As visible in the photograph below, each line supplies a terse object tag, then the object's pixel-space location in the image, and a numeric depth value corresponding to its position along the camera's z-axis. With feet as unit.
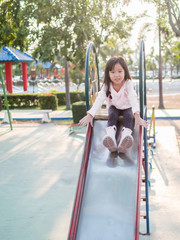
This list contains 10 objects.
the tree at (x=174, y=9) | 37.52
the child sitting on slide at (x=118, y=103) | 12.62
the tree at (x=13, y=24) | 37.76
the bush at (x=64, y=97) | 68.33
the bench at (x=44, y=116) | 42.96
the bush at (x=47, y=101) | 55.62
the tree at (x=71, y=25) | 39.42
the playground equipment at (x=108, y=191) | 10.66
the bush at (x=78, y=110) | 40.44
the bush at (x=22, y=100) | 63.00
